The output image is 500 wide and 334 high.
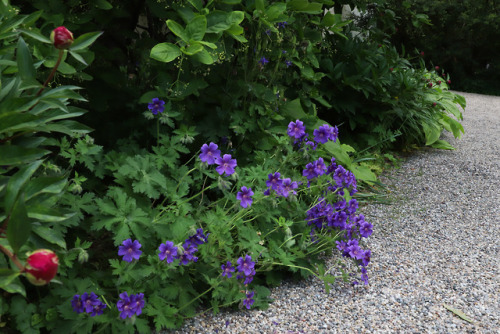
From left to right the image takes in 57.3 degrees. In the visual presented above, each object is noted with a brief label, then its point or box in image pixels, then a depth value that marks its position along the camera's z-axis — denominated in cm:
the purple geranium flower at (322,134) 226
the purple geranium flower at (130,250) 155
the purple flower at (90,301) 149
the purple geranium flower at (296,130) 219
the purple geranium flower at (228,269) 181
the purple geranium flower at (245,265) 180
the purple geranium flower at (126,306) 150
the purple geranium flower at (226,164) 178
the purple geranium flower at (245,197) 182
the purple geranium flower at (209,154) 179
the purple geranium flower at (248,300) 186
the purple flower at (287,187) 192
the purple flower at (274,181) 191
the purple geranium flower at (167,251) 159
